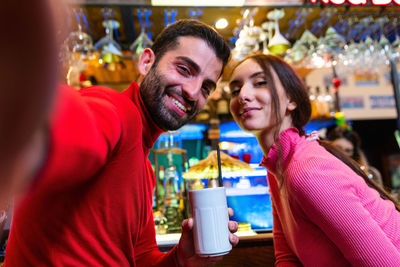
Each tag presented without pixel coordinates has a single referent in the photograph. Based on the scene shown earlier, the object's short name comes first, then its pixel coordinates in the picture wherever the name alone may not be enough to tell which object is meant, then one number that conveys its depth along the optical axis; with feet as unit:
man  1.38
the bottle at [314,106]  13.66
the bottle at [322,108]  13.65
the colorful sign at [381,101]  20.99
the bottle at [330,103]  13.68
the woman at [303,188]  2.71
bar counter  5.21
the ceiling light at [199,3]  6.40
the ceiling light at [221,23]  10.48
